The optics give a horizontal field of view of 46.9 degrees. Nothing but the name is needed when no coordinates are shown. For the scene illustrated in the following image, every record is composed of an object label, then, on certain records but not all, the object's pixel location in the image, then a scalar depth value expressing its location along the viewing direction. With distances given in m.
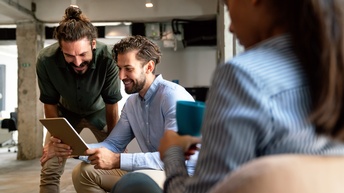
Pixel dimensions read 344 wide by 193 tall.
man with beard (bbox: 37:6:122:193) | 2.50
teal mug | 0.95
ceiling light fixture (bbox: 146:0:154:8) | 7.09
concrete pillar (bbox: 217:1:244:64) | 3.42
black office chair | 9.54
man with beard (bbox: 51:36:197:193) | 1.92
